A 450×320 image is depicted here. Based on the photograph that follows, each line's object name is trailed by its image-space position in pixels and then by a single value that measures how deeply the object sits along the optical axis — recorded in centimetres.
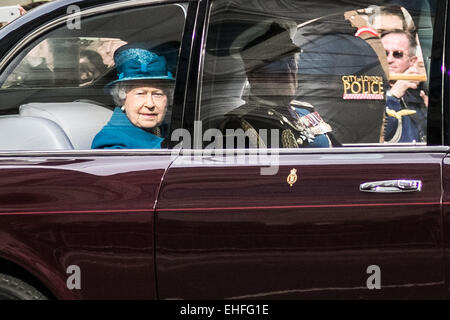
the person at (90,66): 741
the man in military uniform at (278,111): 711
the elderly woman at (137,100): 730
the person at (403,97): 700
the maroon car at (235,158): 673
